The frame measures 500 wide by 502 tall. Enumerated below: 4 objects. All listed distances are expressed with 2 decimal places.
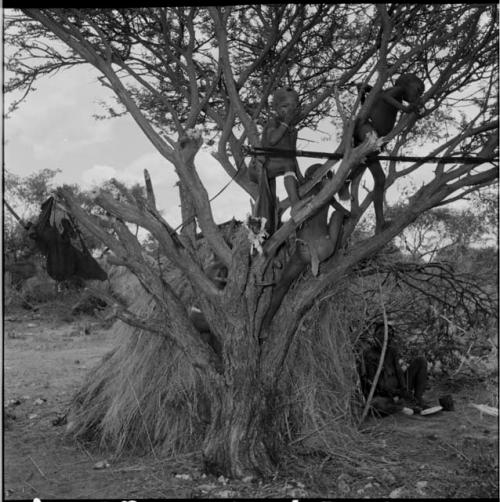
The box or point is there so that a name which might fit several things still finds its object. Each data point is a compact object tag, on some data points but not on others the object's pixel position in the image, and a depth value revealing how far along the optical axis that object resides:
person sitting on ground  6.36
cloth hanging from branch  5.11
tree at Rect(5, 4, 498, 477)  4.49
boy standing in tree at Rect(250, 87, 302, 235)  4.54
